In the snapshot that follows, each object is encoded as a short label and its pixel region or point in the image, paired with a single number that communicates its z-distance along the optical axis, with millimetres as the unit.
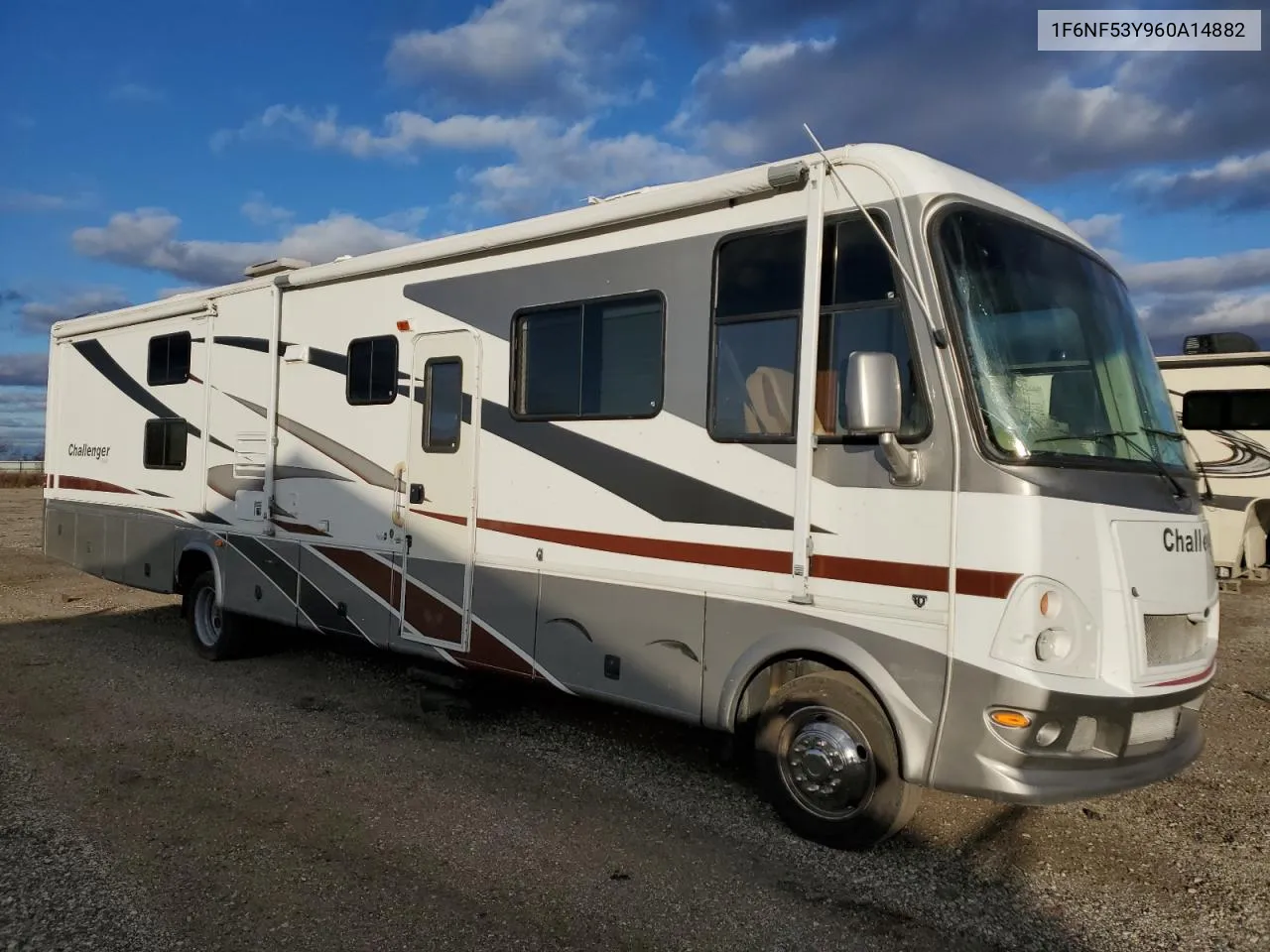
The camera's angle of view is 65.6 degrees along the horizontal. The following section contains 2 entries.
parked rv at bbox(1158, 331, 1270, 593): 11023
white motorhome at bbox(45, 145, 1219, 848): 3949
